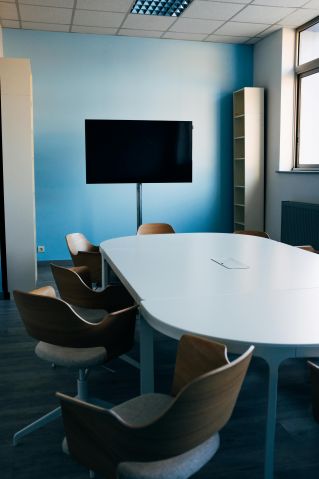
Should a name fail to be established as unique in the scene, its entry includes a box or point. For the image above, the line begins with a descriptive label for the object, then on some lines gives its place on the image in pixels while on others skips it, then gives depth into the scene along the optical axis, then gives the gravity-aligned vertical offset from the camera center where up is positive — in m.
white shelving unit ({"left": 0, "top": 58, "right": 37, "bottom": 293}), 4.92 +0.17
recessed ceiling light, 5.57 +2.12
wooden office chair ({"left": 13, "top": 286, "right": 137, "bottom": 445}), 2.14 -0.67
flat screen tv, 5.99 +0.46
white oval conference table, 1.71 -0.50
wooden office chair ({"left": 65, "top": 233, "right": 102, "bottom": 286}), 4.16 -0.63
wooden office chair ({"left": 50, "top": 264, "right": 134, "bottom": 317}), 2.85 -0.64
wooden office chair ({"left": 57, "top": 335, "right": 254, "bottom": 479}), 1.29 -0.68
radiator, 5.72 -0.46
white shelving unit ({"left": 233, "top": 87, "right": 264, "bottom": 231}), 6.74 +0.46
